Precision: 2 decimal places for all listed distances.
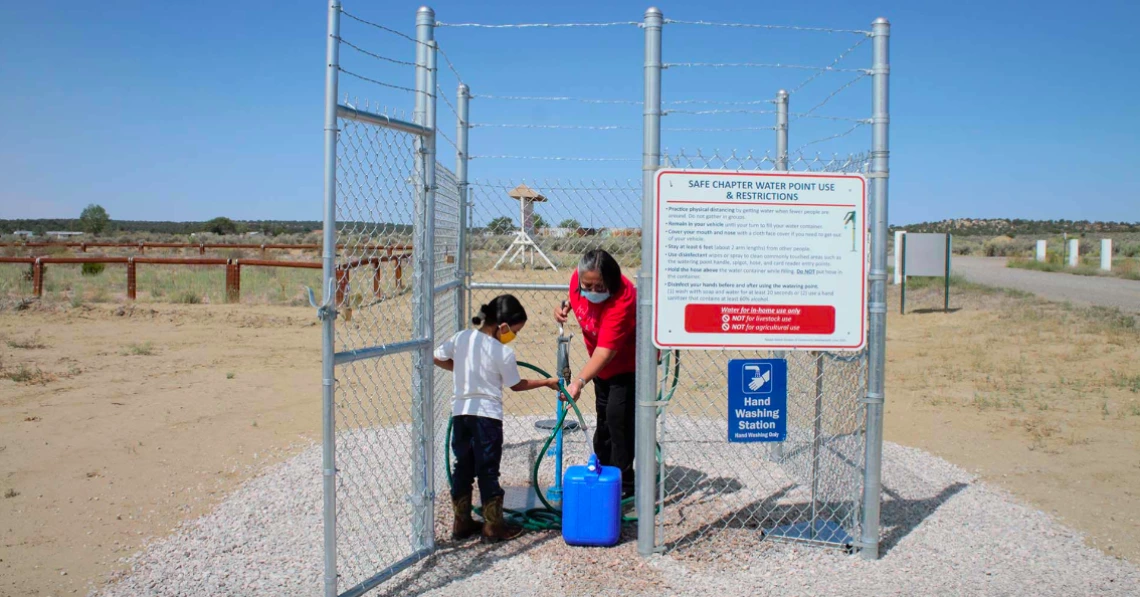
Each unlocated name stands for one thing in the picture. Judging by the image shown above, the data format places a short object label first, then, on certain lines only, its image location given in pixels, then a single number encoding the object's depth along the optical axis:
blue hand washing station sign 4.66
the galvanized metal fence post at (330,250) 3.60
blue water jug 4.78
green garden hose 5.11
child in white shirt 4.67
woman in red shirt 4.96
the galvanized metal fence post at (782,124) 6.65
